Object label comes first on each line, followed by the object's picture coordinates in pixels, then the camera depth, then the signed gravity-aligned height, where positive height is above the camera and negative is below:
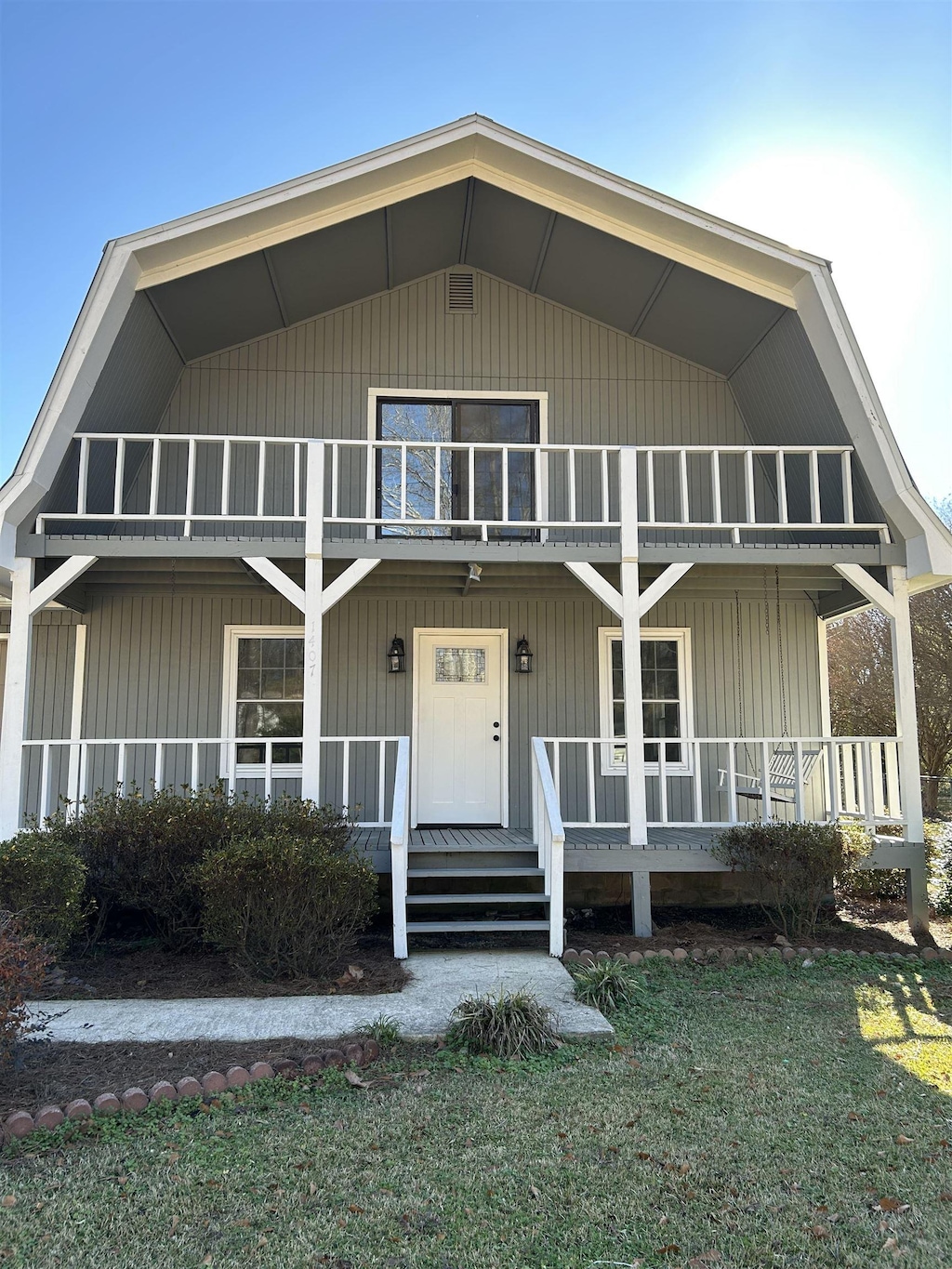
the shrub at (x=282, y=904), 5.89 -1.19
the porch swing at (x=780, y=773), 8.45 -0.51
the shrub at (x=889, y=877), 7.53 -1.45
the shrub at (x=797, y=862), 7.18 -1.13
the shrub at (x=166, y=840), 6.55 -0.84
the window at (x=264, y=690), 9.48 +0.41
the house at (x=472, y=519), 7.77 +2.08
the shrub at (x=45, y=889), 5.95 -1.09
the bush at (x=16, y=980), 4.11 -1.22
